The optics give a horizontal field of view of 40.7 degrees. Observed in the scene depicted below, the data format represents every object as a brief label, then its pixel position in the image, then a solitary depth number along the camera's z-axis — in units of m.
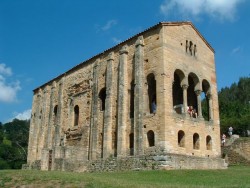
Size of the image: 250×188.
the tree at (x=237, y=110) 47.31
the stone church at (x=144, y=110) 22.16
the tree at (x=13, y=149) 49.59
